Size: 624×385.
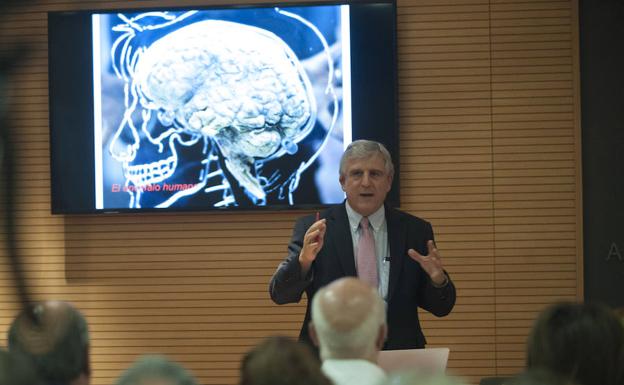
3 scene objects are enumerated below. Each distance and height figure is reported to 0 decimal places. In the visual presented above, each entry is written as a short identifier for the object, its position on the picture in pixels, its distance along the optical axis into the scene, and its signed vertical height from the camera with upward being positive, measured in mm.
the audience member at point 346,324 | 4249 -439
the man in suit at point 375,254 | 6746 -404
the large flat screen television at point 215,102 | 10744 +413
